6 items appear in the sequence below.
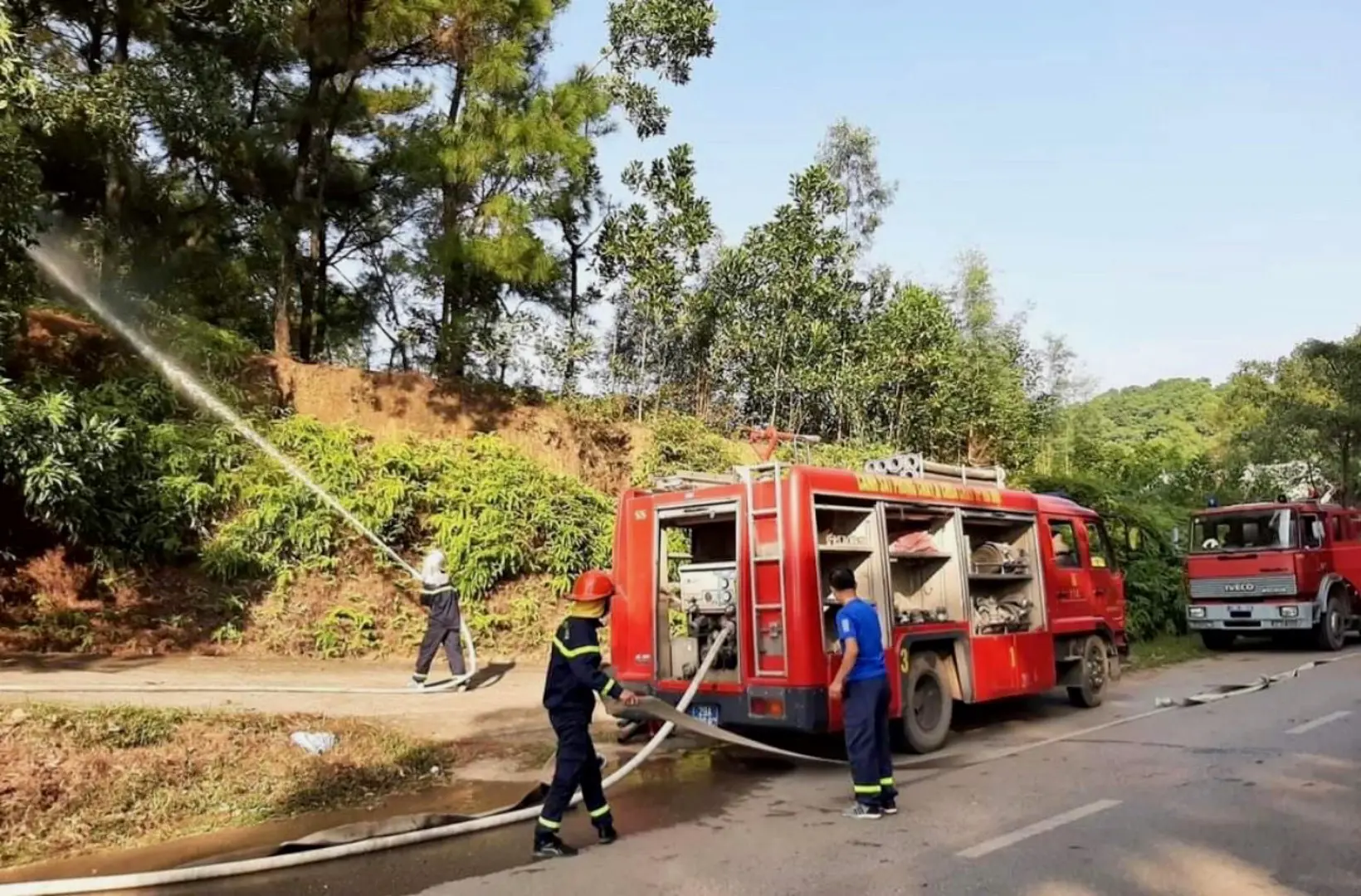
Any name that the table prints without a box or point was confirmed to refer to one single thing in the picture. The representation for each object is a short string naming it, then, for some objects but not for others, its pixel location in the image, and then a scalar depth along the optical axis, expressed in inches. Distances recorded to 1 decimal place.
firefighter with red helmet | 228.8
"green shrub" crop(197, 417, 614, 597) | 596.4
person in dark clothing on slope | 454.0
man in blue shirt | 256.7
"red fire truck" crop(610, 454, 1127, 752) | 319.3
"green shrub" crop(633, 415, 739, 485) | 802.2
